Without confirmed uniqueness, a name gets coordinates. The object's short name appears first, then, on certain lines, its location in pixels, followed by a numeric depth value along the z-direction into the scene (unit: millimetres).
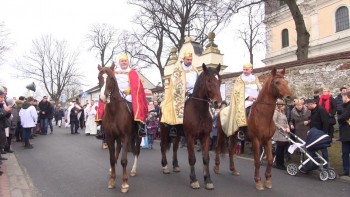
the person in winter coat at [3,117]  7759
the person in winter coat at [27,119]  12984
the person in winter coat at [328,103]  9798
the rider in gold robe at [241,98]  7562
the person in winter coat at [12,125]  11586
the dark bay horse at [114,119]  6379
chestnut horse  6512
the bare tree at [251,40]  44312
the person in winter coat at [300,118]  9406
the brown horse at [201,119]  6492
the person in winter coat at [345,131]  7386
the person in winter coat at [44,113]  18000
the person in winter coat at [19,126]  14512
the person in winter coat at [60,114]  28000
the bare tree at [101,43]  53188
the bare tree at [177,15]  35344
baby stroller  7461
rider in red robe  7023
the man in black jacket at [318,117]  8352
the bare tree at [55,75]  58562
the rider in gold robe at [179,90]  7125
